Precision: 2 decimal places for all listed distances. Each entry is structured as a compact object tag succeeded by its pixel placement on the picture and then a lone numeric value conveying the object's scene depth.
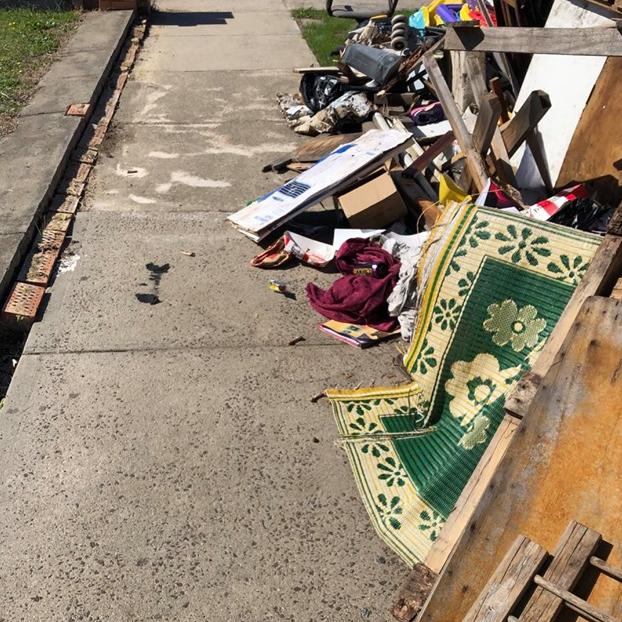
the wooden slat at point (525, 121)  4.48
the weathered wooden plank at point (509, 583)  1.95
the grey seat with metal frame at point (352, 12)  10.33
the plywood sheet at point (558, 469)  2.16
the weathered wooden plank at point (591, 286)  2.83
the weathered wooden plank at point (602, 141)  4.20
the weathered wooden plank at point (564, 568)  1.91
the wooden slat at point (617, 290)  2.79
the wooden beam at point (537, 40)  3.57
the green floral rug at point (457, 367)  3.11
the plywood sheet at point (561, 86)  4.56
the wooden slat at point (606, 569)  1.90
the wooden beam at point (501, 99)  5.15
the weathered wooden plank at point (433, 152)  5.05
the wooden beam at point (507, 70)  5.75
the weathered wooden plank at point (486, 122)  4.48
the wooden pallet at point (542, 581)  1.90
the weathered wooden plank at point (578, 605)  1.84
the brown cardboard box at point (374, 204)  4.85
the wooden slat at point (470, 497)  2.64
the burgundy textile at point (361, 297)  4.21
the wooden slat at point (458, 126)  4.56
